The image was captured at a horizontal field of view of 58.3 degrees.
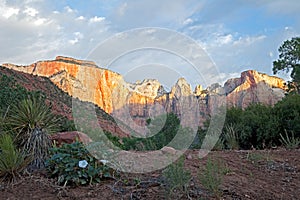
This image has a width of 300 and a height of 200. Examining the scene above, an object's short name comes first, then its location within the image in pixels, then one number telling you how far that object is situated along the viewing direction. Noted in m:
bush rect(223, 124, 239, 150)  7.18
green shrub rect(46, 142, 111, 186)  3.44
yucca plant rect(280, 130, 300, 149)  6.22
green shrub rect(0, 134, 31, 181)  3.61
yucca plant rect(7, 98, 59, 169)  4.24
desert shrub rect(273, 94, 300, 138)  8.95
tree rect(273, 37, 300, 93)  18.57
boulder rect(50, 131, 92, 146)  4.94
